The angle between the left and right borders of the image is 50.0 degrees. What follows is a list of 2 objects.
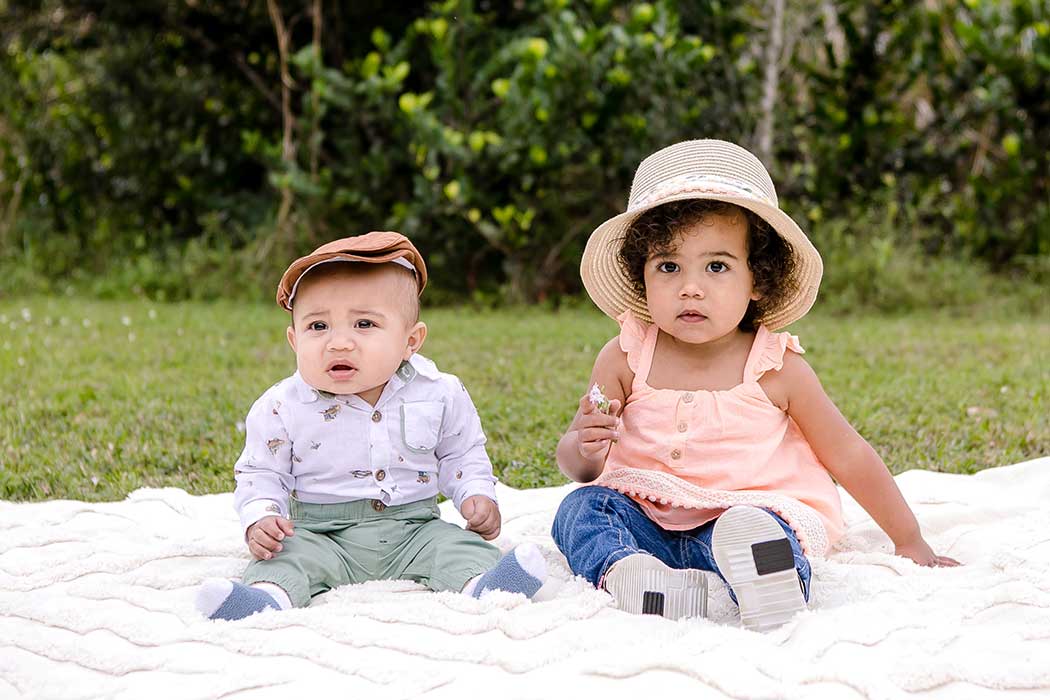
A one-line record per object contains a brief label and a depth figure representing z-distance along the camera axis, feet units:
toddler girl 8.78
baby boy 8.63
